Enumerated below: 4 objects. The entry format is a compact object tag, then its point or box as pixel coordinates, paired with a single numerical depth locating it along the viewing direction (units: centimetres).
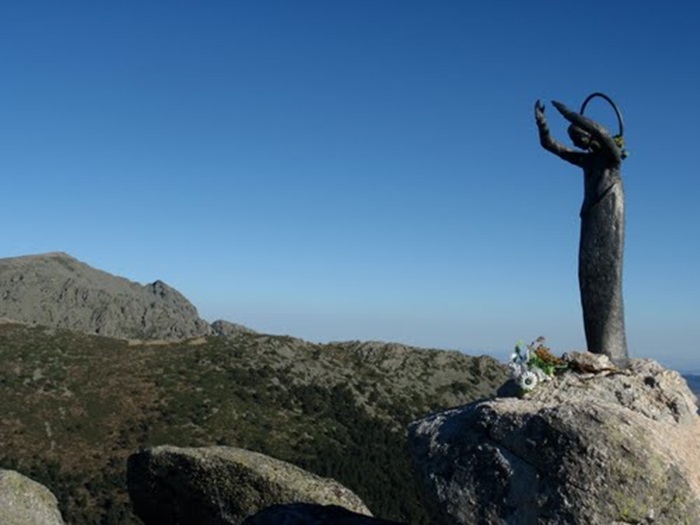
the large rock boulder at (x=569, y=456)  842
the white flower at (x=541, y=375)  1007
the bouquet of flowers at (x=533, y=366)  1002
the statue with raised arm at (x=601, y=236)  1181
